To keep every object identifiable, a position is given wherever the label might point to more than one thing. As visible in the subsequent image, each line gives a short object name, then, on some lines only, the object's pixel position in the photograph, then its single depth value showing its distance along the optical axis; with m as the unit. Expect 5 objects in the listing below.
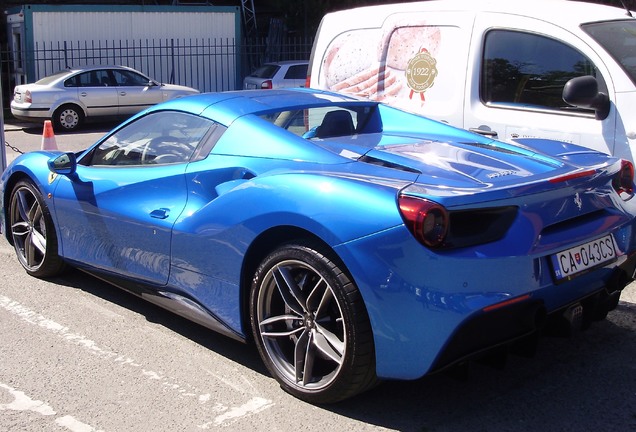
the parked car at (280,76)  17.88
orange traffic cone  9.62
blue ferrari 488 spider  3.29
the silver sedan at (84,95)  16.86
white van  5.32
